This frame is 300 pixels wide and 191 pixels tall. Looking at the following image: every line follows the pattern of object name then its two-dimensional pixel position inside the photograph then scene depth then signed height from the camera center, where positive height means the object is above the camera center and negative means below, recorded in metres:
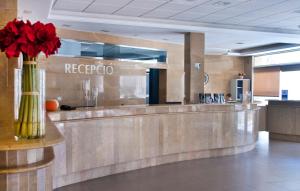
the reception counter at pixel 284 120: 10.15 -0.87
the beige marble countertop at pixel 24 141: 2.13 -0.34
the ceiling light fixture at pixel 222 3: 6.49 +1.79
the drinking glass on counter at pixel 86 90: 9.12 +0.05
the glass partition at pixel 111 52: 8.89 +1.22
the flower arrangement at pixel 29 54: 2.23 +0.26
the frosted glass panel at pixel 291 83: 13.19 +0.40
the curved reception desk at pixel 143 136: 5.22 -0.86
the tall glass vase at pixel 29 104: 2.42 -0.09
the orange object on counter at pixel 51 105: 5.11 -0.21
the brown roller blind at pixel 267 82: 13.97 +0.49
